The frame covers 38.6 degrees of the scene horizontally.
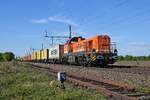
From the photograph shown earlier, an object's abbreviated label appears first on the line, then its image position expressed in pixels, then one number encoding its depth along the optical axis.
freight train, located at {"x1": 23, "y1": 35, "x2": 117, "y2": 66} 17.64
